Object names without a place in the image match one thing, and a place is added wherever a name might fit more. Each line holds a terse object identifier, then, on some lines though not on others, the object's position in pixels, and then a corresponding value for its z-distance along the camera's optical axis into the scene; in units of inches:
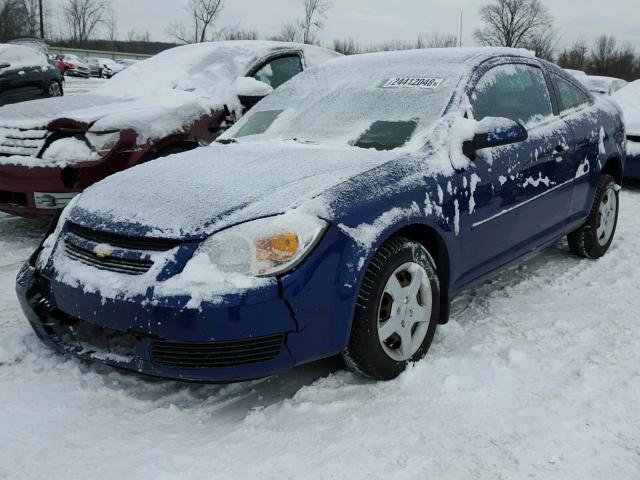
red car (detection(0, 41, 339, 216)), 177.5
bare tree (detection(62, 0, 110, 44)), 2987.2
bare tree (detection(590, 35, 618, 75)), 1904.5
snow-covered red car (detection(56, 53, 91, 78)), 1433.3
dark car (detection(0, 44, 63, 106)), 429.3
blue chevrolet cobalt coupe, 94.0
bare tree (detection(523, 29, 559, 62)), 2076.8
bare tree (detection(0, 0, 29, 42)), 1910.7
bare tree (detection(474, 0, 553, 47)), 2121.1
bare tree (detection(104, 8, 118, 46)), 3002.0
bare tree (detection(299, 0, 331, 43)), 2104.9
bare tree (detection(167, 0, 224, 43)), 2197.3
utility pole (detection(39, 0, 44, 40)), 2016.5
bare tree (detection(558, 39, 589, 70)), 1889.8
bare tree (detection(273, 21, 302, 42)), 2064.7
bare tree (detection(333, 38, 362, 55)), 2057.1
